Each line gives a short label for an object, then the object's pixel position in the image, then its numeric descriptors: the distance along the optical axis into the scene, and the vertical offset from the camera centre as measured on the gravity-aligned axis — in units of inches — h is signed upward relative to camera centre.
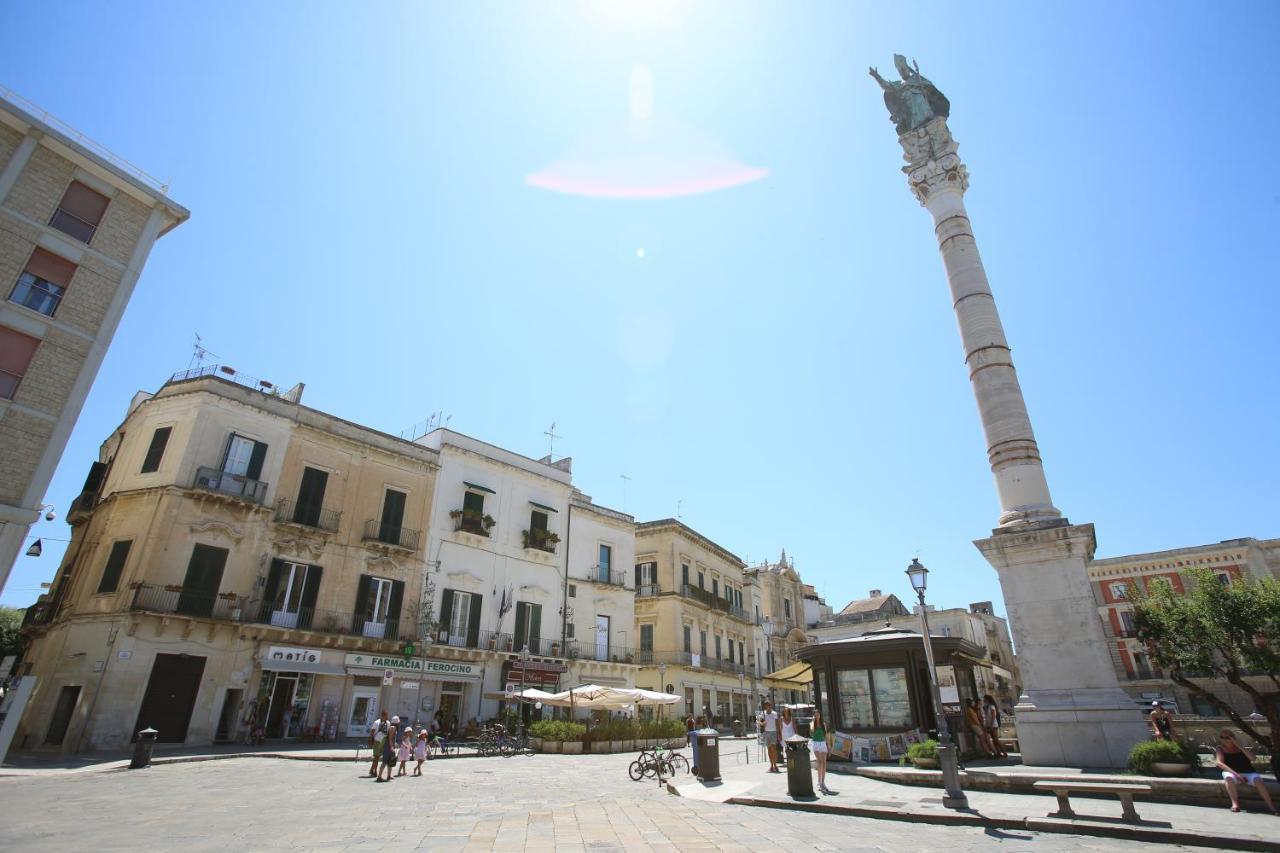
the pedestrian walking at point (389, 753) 543.8 -26.0
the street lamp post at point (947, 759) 370.6 -20.5
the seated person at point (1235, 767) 344.5 -22.4
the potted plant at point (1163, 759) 401.4 -21.4
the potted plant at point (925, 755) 508.1 -24.9
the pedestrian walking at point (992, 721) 602.2 -0.2
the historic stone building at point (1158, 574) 1339.8 +280.4
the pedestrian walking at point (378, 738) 547.8 -14.7
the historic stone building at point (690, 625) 1390.3 +198.9
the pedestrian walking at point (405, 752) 583.2 -27.0
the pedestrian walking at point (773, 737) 616.4 -14.8
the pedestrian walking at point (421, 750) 600.1 -26.5
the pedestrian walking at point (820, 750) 474.0 -20.0
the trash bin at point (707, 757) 542.9 -28.2
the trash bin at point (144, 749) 576.4 -25.3
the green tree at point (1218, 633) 442.9 +58.5
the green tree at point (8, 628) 1413.6 +189.9
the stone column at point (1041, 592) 472.4 +92.7
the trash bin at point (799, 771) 426.9 -30.3
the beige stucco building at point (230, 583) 737.6 +158.6
